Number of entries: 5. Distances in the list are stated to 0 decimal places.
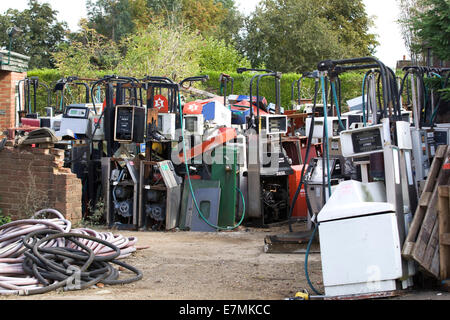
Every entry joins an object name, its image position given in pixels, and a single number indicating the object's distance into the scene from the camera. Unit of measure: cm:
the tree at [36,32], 3325
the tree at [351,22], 3112
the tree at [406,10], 2930
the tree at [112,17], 3534
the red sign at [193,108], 1145
